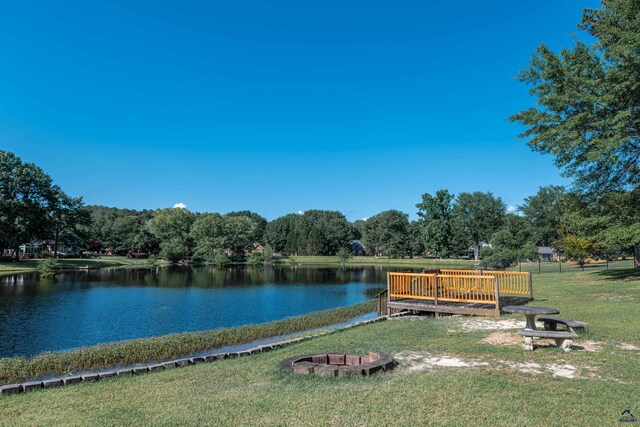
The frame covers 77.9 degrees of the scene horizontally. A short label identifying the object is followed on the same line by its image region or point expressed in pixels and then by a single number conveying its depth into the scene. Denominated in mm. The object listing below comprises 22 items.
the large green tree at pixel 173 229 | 82631
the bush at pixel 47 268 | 45572
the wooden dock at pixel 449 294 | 14875
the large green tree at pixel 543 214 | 78938
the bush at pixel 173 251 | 76625
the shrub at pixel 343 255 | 83700
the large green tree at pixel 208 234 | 80812
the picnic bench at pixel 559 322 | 9609
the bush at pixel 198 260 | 80875
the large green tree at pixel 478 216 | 91750
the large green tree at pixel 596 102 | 17828
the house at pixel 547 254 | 73562
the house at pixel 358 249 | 122625
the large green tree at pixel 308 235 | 105500
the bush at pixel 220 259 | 74750
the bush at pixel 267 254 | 87375
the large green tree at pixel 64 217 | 67188
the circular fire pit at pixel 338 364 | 7500
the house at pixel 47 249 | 79500
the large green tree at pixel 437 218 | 50438
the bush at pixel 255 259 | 78588
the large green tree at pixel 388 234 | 99688
